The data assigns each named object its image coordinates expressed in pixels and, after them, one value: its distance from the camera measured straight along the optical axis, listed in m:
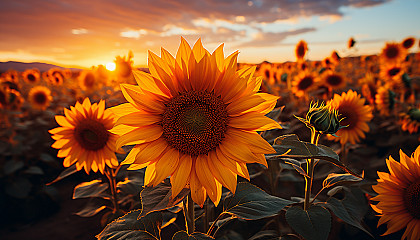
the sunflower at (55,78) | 9.83
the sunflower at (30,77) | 9.60
